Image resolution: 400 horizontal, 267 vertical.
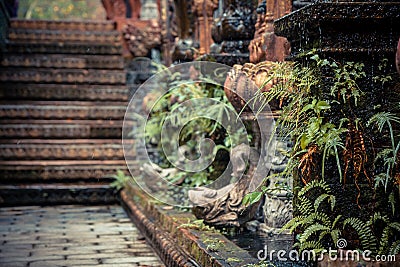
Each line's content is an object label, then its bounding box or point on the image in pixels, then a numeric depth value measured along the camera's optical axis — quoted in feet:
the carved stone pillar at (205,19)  25.02
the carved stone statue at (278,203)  15.39
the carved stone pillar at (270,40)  16.62
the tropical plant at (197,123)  19.62
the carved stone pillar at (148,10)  50.01
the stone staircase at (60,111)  28.53
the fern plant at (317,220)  10.43
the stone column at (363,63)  10.48
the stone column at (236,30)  19.61
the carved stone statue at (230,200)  16.20
